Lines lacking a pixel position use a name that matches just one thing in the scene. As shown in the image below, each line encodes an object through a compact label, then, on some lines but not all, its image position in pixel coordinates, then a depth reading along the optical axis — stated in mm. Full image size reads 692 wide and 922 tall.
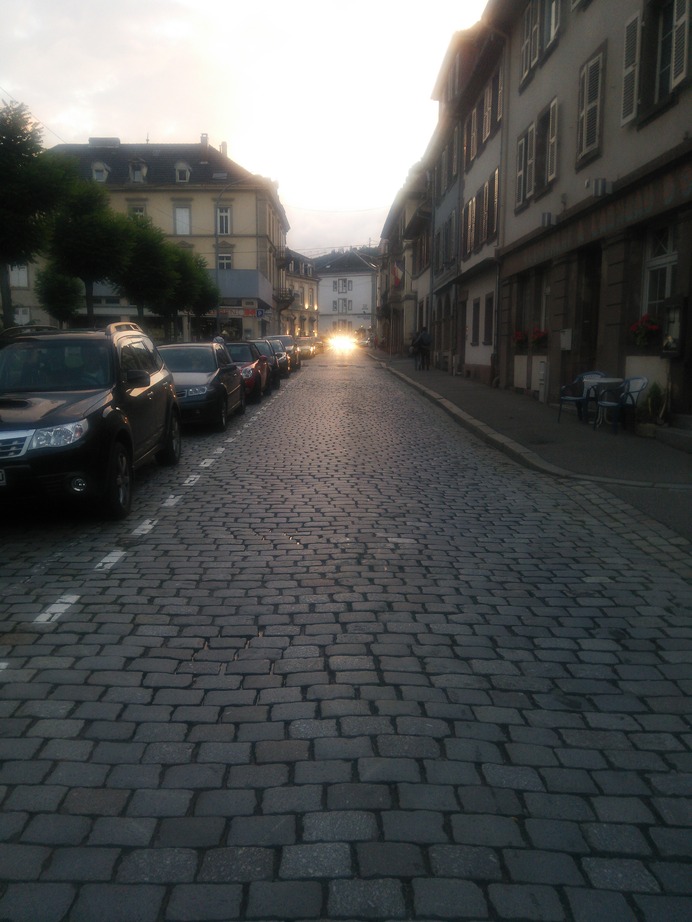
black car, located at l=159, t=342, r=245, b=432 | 14250
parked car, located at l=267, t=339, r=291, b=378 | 30877
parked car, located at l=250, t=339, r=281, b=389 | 26047
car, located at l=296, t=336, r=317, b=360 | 55956
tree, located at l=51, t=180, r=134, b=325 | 27406
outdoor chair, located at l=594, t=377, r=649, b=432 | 12906
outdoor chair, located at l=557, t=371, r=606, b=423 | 14244
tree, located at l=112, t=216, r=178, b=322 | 36906
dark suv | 7023
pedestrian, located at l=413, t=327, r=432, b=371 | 35156
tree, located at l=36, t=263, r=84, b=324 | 51562
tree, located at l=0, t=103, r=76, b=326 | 16641
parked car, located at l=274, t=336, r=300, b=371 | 38081
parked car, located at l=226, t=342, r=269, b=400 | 20766
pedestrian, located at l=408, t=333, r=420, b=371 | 36269
